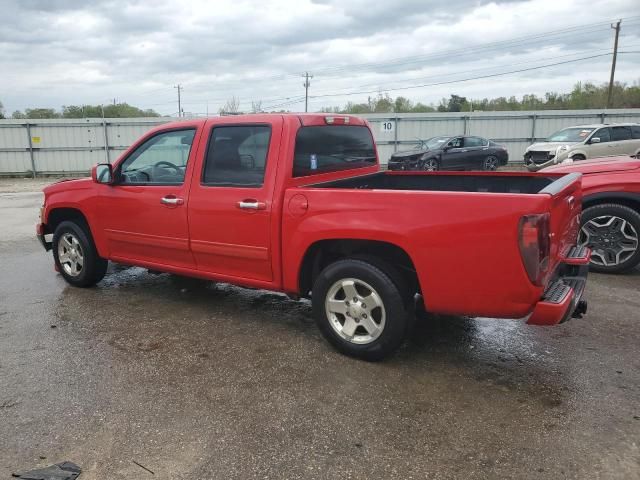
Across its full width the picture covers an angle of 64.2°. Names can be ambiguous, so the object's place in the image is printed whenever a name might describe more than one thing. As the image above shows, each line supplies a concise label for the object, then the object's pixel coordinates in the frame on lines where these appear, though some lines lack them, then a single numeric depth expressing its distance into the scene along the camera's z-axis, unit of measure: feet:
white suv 52.60
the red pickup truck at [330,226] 10.05
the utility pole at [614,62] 134.51
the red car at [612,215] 18.25
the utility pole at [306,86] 207.21
